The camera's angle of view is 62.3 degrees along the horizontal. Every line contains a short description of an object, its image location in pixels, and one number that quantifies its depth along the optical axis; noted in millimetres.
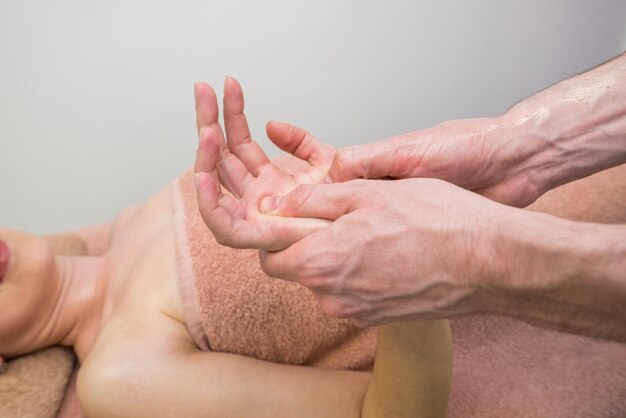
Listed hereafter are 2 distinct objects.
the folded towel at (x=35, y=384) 943
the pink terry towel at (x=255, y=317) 939
